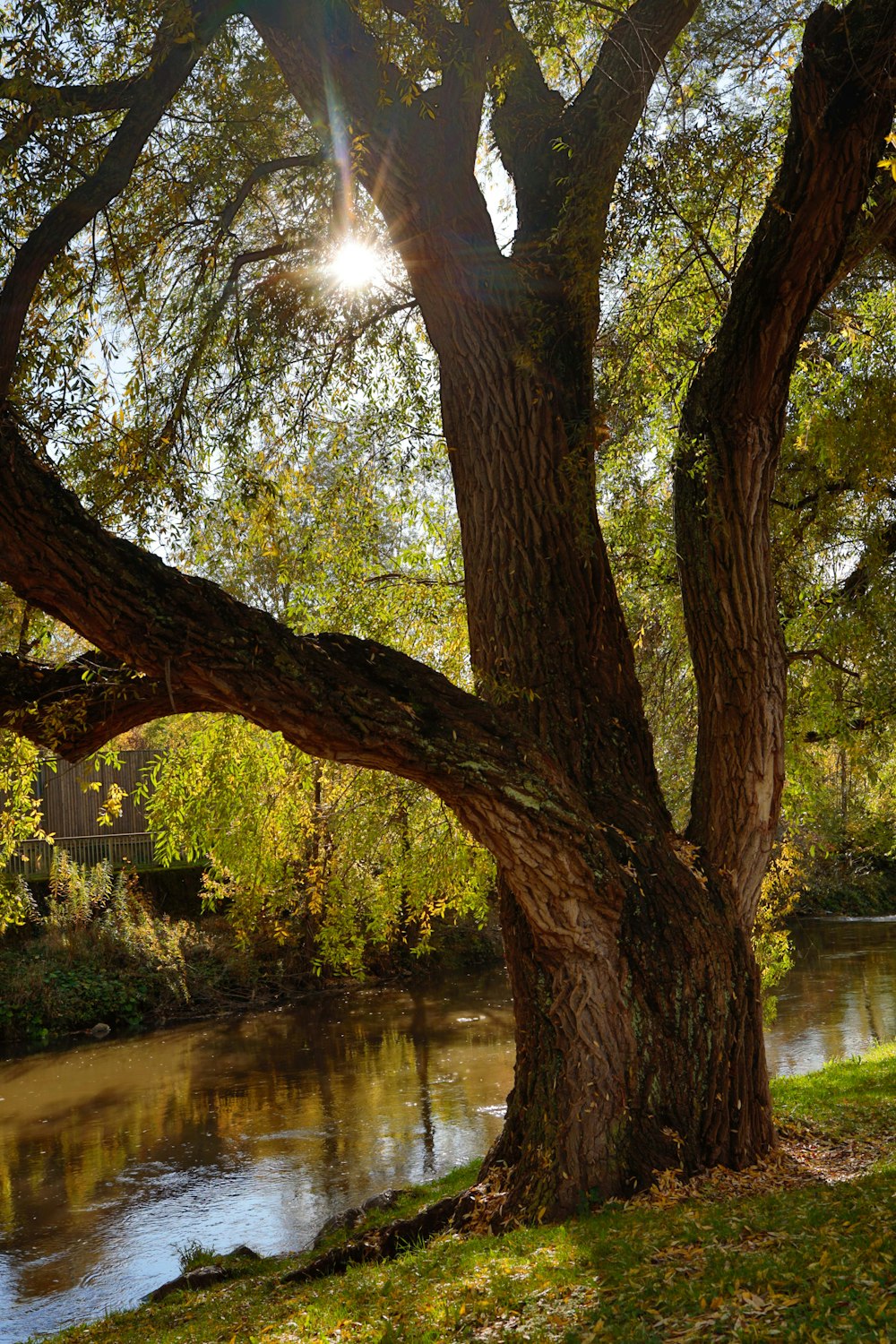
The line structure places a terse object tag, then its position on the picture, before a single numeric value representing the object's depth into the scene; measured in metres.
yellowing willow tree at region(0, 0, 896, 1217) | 5.89
